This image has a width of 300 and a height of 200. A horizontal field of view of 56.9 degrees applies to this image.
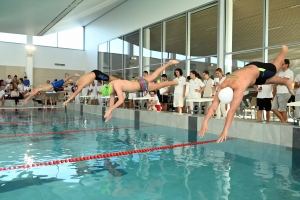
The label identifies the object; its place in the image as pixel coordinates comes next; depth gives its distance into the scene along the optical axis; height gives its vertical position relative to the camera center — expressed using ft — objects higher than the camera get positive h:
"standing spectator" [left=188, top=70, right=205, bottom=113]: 27.96 +1.50
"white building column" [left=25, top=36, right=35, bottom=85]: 63.05 +8.45
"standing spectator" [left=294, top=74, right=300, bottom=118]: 21.13 +0.97
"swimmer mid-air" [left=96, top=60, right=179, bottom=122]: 17.72 +1.00
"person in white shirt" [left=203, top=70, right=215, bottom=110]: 29.29 +1.38
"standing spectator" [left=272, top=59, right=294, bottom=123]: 21.21 +0.30
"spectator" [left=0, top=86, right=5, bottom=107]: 51.08 +0.44
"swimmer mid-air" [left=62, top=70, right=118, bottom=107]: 21.02 +1.78
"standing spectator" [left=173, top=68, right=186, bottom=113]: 29.01 +0.80
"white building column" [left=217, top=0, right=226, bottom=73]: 32.58 +7.95
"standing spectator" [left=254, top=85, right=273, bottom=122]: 22.18 +0.29
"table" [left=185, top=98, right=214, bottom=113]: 24.92 +0.08
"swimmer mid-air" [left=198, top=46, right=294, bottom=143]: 11.50 +0.98
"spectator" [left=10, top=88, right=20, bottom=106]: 53.11 +0.68
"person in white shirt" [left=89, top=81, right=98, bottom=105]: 50.03 +1.35
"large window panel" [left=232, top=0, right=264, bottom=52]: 29.63 +8.64
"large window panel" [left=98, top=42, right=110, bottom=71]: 61.57 +9.68
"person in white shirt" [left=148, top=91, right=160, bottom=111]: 34.01 -0.23
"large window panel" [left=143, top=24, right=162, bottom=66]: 44.45 +9.24
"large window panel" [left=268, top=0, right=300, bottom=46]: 26.14 +7.95
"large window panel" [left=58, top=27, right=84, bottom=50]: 68.69 +15.40
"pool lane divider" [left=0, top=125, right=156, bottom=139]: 21.82 -2.93
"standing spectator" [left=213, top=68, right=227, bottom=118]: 24.42 -0.53
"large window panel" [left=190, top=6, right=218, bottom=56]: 34.45 +9.08
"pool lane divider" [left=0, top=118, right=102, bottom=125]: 29.55 -2.60
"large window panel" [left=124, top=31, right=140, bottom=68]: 49.88 +9.40
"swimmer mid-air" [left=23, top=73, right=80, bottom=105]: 27.11 +1.32
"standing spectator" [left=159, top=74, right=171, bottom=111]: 36.32 -0.08
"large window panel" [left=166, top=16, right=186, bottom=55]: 39.34 +9.58
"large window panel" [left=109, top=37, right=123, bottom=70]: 55.77 +9.80
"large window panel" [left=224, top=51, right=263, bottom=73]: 29.50 +4.73
